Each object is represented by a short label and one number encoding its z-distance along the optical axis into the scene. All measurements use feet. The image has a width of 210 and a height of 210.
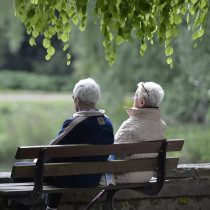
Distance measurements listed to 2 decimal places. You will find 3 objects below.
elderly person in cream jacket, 38.68
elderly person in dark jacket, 37.01
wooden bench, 35.63
